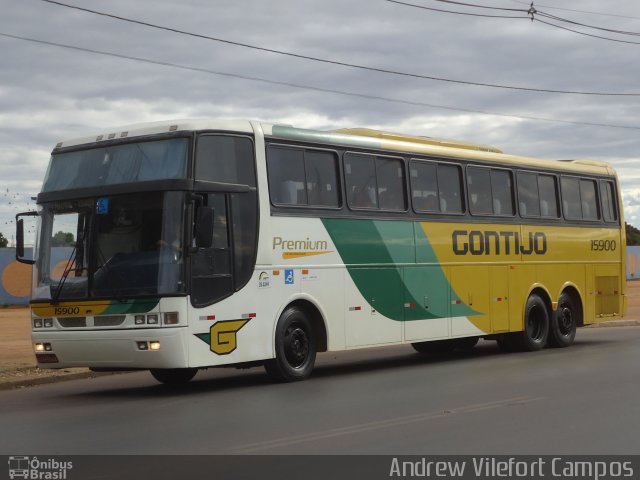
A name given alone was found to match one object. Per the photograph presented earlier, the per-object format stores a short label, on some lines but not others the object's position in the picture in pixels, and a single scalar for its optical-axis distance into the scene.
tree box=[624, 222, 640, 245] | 109.34
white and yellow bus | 14.02
